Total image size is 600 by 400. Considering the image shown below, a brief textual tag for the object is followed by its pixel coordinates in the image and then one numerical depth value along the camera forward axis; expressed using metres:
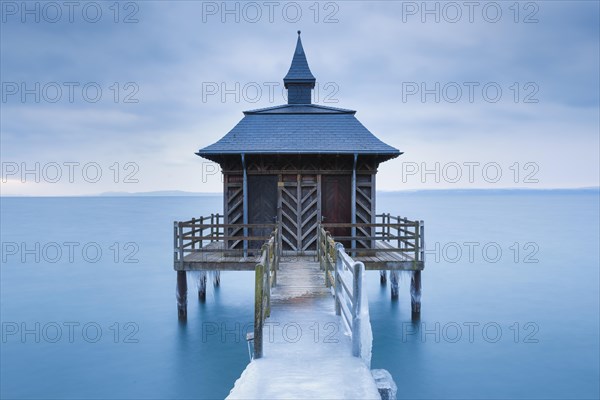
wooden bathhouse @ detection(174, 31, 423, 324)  14.83
